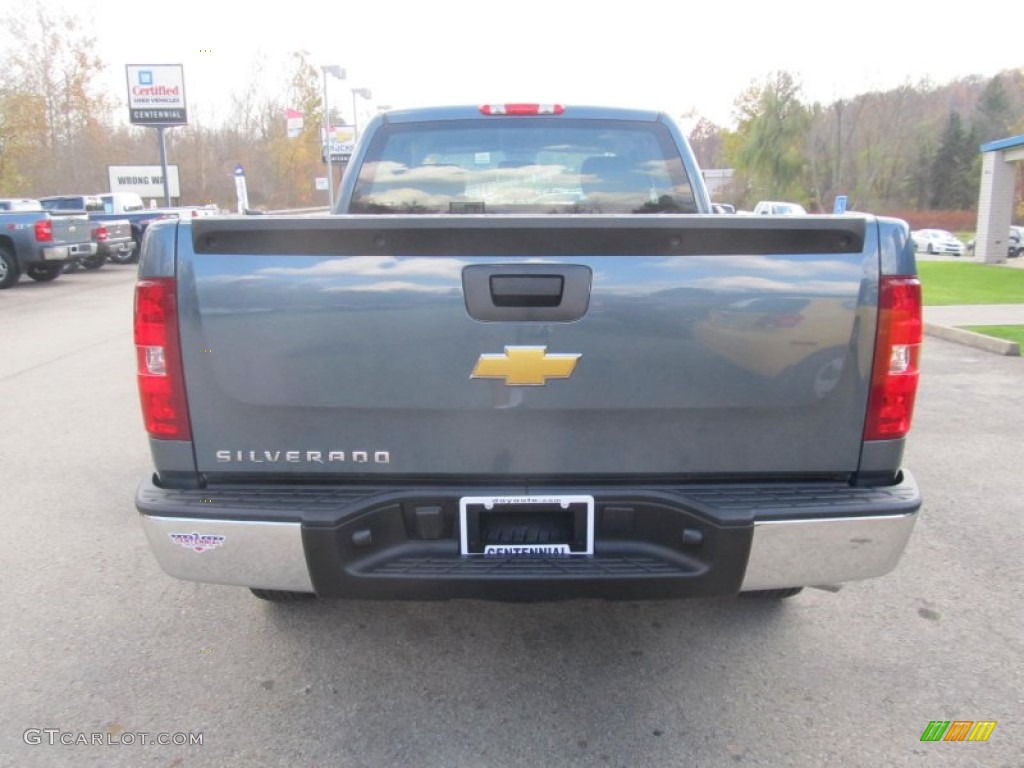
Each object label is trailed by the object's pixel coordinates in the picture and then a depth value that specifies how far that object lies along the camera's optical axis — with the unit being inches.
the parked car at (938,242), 1483.8
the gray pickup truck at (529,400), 91.6
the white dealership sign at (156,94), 1429.6
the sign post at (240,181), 960.7
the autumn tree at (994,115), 2704.2
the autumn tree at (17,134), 1568.7
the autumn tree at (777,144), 2561.5
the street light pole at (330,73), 1373.0
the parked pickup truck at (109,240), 783.7
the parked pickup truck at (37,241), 622.5
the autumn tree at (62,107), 1809.8
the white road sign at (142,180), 1936.5
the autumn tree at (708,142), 3380.9
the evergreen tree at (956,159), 2689.5
